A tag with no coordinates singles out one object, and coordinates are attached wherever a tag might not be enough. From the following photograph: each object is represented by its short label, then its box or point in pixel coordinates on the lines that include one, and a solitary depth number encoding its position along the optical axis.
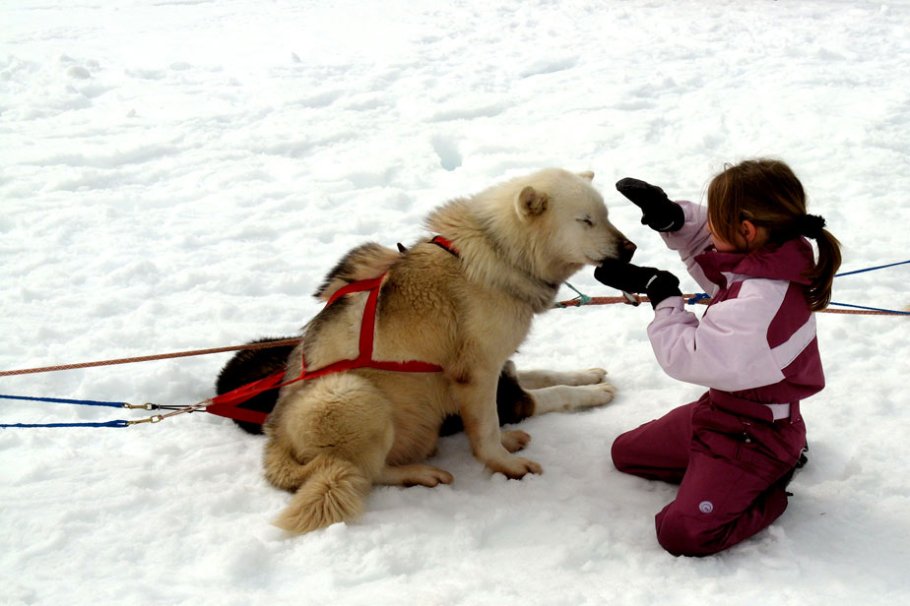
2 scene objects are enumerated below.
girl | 2.50
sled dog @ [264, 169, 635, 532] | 2.98
